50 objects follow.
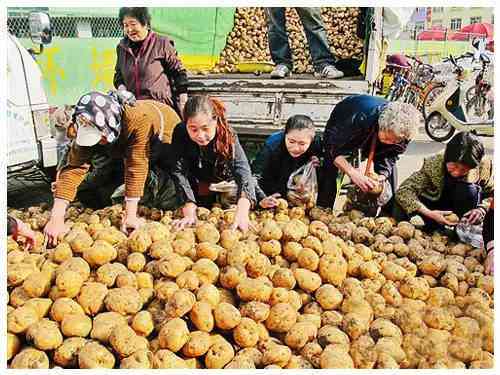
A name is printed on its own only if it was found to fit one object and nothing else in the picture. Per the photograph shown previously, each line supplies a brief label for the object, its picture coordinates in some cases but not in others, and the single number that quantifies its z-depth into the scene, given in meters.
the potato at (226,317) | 2.30
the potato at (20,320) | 2.27
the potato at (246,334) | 2.30
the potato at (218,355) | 2.24
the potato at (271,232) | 2.84
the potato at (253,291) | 2.42
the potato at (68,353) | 2.21
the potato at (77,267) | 2.50
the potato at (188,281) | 2.46
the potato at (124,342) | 2.18
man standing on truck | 3.89
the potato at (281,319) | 2.37
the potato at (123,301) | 2.35
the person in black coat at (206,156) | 2.99
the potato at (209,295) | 2.38
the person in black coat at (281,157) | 3.36
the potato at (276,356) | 2.26
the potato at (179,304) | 2.29
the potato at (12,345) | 2.25
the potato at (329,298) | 2.54
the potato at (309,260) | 2.67
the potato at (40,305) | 2.36
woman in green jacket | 3.25
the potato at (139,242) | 2.71
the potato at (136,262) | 2.60
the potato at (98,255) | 2.62
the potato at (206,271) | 2.53
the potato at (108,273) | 2.51
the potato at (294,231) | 2.86
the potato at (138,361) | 2.15
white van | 3.43
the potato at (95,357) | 2.14
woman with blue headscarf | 2.94
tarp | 3.97
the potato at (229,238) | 2.79
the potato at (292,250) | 2.78
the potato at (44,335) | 2.20
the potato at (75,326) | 2.27
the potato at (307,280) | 2.58
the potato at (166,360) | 2.18
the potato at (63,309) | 2.32
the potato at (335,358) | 2.25
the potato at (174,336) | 2.21
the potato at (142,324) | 2.29
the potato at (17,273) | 2.51
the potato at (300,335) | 2.34
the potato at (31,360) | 2.16
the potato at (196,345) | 2.23
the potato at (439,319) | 2.47
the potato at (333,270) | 2.65
